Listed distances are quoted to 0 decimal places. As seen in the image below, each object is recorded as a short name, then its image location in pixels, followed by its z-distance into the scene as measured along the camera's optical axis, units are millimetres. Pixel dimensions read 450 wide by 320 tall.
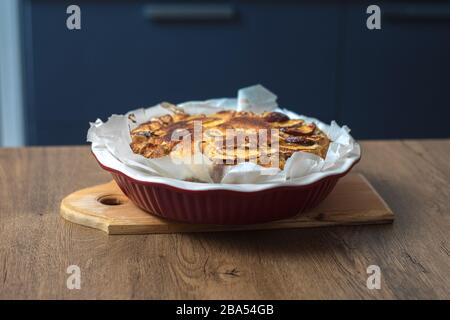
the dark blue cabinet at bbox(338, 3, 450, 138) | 2098
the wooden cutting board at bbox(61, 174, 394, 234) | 951
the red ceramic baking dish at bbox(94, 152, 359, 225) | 880
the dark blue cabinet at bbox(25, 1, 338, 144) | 2012
